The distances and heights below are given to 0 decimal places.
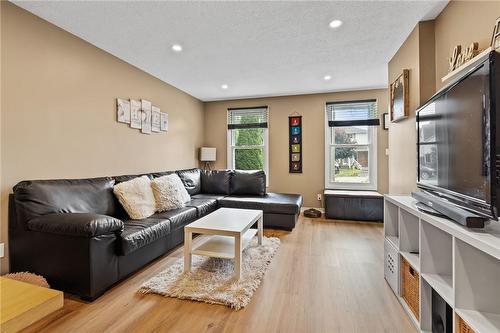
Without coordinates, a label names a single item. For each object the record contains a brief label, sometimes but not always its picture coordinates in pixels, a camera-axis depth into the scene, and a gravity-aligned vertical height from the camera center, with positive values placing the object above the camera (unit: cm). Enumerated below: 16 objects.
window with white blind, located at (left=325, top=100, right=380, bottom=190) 450 +42
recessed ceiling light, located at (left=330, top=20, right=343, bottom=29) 227 +138
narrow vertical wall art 484 +48
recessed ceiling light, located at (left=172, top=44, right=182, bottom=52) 274 +139
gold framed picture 249 +76
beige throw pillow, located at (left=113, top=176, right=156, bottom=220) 256 -35
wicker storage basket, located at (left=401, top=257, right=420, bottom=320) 155 -84
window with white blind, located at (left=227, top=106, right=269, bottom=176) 508 +61
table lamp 515 +27
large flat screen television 99 +13
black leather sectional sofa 176 -56
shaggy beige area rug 182 -98
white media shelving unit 102 -54
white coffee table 209 -64
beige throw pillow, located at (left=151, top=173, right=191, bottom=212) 290 -34
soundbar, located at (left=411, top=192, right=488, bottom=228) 108 -23
